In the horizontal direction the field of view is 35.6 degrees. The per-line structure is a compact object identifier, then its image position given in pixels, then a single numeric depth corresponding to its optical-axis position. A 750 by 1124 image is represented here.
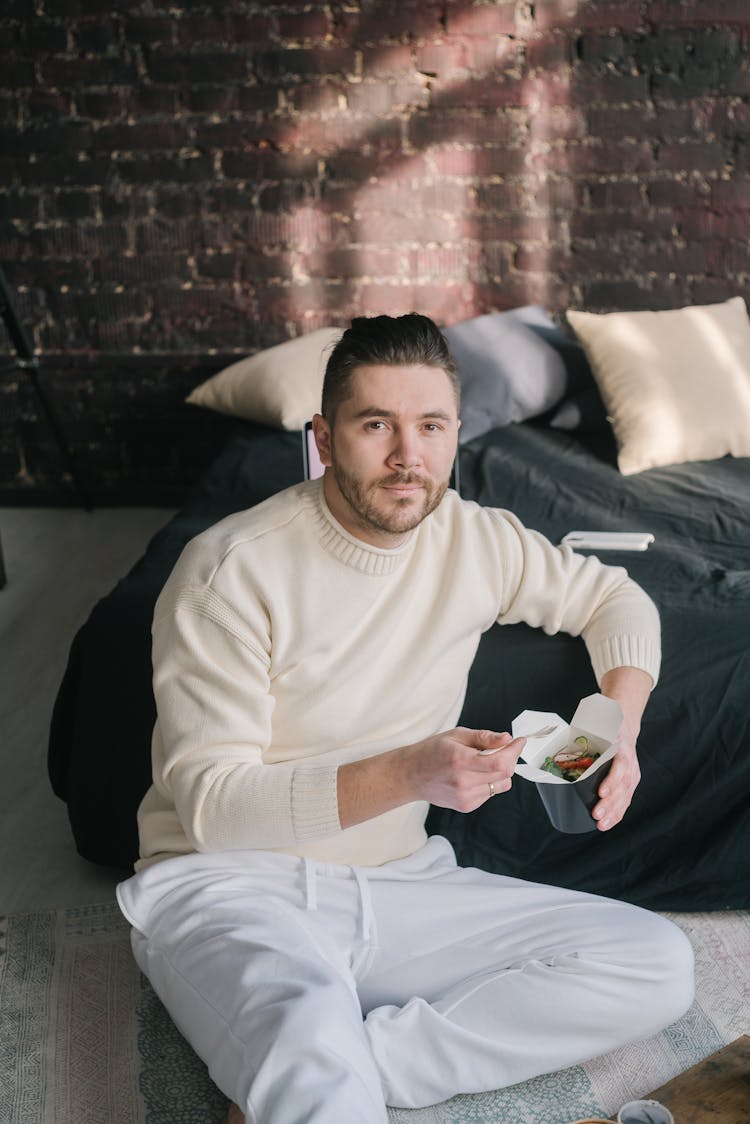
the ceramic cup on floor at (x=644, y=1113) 1.33
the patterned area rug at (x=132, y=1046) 1.67
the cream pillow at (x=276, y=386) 3.57
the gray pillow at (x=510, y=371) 3.48
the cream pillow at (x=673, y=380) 3.13
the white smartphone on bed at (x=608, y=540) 2.46
